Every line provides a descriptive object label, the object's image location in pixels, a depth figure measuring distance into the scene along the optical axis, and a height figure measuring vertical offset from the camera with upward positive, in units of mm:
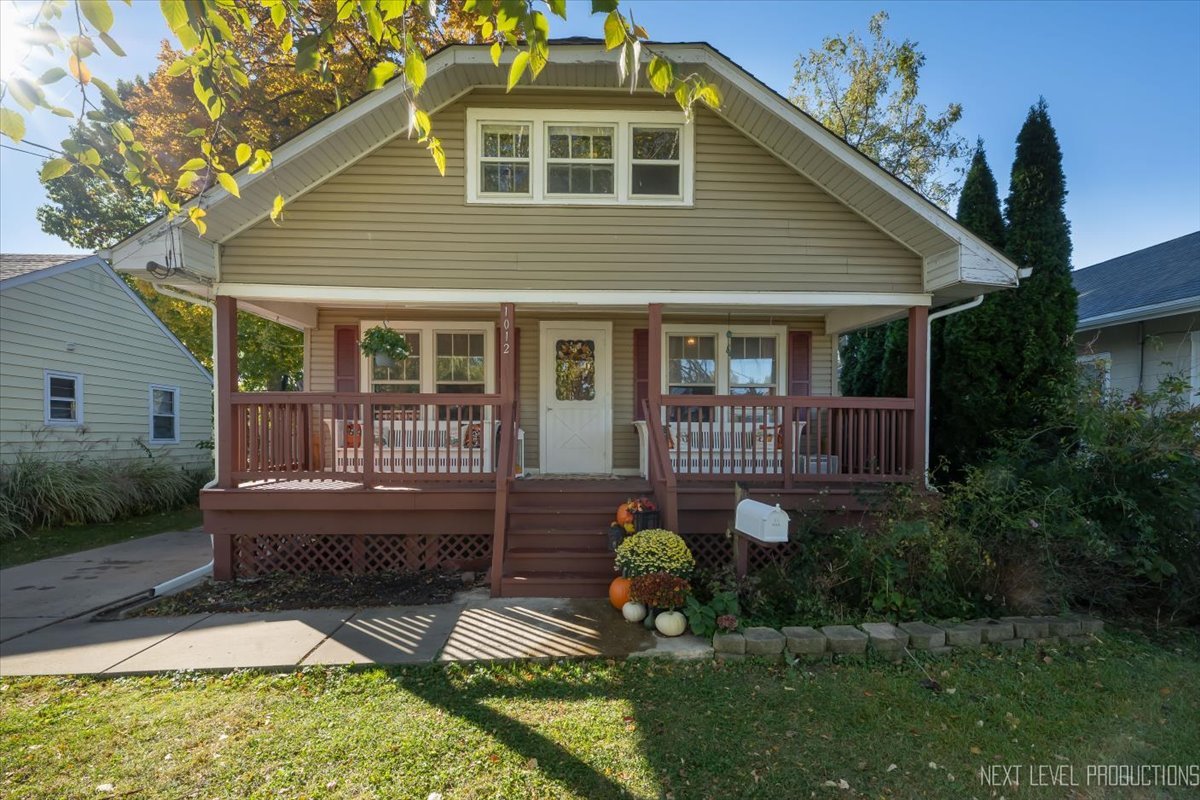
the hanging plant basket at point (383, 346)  7297 +540
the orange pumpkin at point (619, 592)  4859 -1796
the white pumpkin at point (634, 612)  4699 -1895
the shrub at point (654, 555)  4863 -1480
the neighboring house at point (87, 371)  10188 +319
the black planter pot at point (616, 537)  5488 -1473
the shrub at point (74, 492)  9297 -1930
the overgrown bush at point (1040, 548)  4656 -1355
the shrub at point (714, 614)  4273 -1796
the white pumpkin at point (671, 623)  4441 -1889
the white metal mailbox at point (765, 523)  4574 -1119
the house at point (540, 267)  5945 +1359
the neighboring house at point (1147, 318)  7887 +1080
